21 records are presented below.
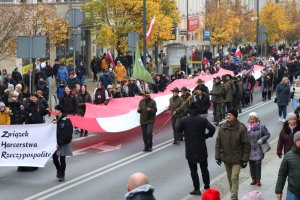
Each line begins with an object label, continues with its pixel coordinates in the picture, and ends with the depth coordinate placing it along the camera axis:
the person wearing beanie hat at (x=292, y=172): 11.28
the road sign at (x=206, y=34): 58.06
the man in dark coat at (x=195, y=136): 14.89
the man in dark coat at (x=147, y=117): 20.95
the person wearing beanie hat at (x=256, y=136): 15.33
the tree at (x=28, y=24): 33.31
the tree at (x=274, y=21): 78.62
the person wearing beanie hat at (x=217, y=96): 26.62
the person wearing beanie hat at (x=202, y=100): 23.31
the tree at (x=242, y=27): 67.97
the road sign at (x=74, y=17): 29.62
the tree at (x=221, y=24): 63.34
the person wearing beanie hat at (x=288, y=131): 14.34
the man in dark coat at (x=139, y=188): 8.14
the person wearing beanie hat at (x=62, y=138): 16.88
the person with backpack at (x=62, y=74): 33.25
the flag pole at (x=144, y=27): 33.68
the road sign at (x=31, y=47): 24.25
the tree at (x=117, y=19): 42.72
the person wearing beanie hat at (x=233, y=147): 14.05
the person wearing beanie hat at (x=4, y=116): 19.19
